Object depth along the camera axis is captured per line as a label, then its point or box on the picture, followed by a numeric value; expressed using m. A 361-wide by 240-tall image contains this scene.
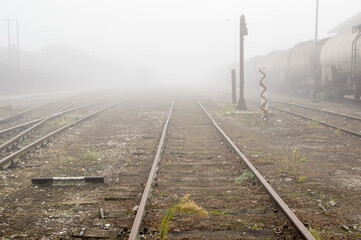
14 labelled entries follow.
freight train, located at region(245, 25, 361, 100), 15.65
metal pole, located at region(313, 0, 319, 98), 19.66
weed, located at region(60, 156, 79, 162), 6.89
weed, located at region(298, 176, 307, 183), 5.20
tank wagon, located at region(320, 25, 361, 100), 15.15
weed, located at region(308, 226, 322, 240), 3.20
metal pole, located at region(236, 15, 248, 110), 15.22
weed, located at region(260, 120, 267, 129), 11.01
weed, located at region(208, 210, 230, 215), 3.97
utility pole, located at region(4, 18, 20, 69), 40.91
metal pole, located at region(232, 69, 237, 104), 19.10
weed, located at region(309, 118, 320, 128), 10.55
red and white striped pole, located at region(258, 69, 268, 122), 12.38
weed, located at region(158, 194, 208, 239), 3.25
